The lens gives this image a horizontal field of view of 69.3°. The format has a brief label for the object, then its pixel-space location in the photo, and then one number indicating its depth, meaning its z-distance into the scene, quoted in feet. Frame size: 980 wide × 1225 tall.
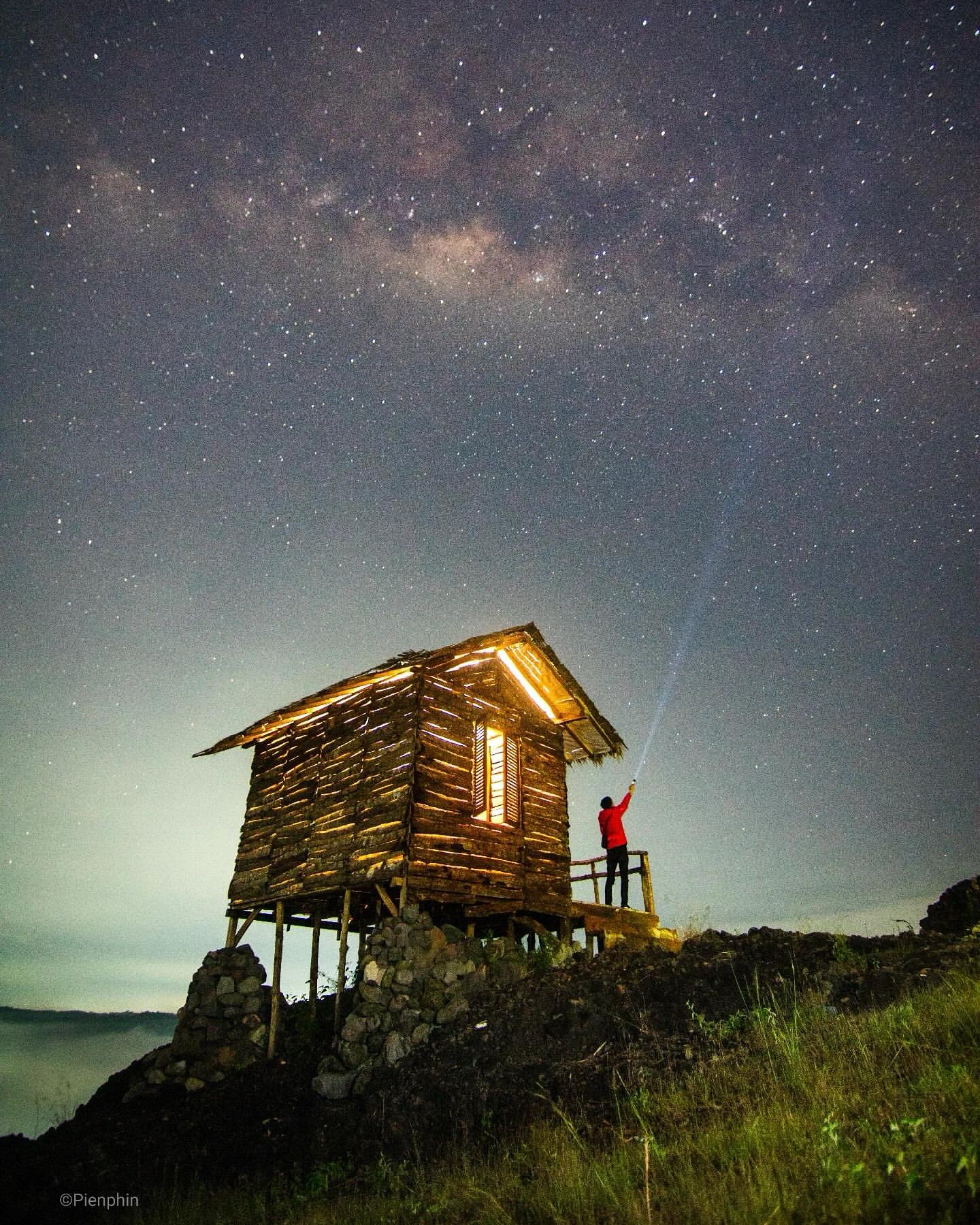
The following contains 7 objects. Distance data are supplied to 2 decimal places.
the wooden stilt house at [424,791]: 48.11
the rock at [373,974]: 42.19
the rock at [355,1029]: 40.16
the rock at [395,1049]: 38.70
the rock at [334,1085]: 37.76
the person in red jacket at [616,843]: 55.93
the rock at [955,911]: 44.19
